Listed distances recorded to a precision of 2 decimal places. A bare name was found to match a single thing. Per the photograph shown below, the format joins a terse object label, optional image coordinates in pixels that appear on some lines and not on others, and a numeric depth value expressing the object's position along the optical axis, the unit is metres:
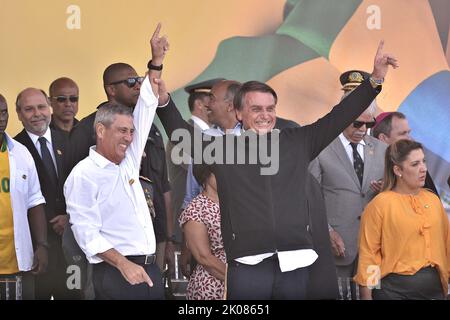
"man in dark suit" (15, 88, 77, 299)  12.51
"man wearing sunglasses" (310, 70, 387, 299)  12.69
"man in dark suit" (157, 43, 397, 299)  9.98
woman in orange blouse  11.41
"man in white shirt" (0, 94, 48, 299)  11.91
